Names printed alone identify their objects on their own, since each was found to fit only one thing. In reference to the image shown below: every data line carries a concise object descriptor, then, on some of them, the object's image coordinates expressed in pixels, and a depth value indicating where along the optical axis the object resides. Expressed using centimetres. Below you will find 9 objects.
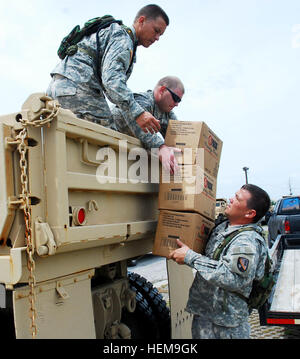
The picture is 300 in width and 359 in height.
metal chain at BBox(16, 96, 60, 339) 181
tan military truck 184
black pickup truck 848
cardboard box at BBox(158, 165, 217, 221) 252
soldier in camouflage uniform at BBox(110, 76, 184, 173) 304
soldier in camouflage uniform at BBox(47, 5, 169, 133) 252
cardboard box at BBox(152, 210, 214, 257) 249
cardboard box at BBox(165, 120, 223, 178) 258
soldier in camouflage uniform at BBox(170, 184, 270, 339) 223
